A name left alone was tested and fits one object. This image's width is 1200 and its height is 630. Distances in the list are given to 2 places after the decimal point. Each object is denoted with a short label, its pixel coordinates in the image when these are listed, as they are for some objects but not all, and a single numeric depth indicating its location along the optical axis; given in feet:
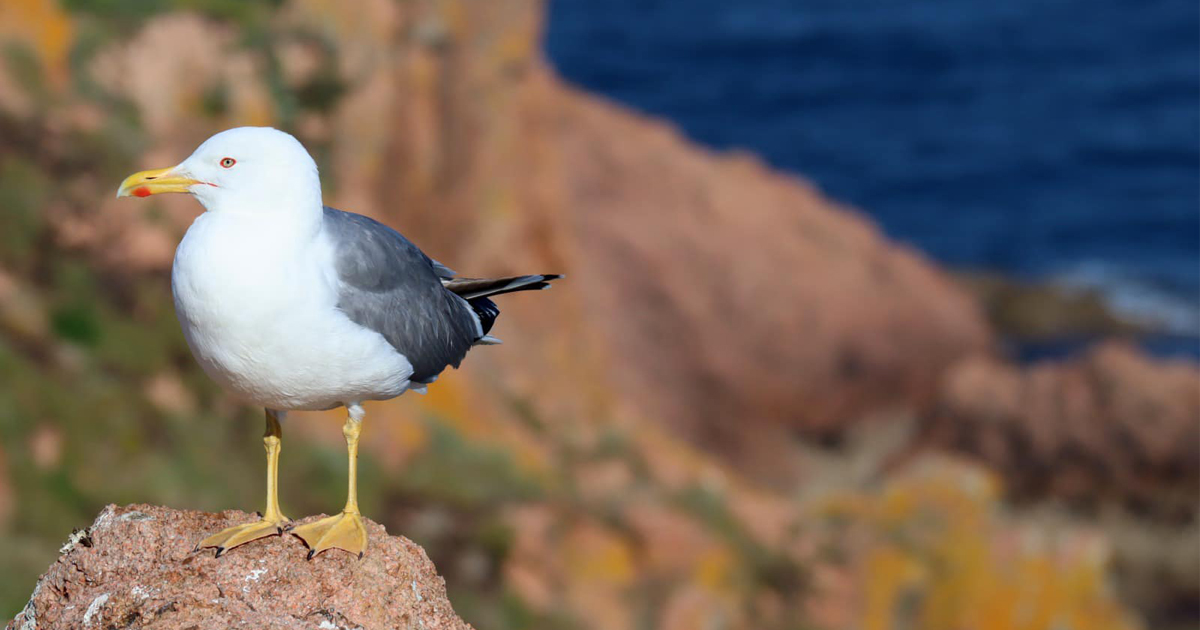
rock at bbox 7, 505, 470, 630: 34.71
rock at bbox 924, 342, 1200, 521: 135.95
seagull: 33.37
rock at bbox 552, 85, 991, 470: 140.56
